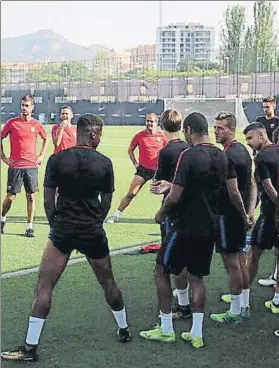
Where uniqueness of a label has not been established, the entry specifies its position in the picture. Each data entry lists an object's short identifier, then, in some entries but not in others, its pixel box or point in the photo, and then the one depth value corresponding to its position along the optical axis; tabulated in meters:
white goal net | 36.44
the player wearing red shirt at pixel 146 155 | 11.45
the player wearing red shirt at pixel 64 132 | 10.84
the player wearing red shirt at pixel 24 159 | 10.46
